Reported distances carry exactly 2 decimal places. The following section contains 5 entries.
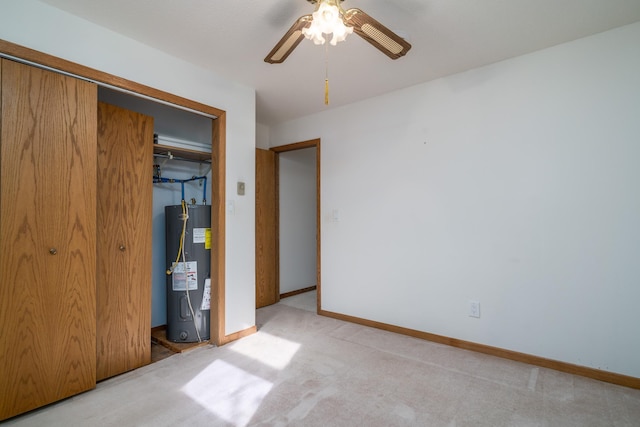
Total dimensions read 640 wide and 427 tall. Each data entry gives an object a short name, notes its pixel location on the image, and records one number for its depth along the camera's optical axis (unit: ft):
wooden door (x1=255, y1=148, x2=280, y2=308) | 13.01
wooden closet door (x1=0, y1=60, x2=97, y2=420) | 5.51
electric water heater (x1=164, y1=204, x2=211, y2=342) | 9.01
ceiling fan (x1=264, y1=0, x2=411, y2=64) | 4.75
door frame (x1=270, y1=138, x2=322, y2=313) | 12.03
